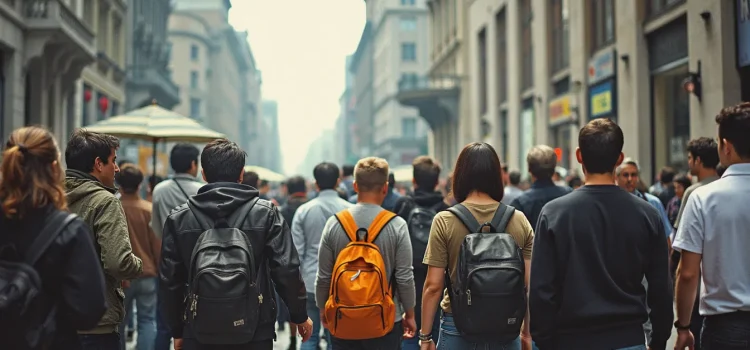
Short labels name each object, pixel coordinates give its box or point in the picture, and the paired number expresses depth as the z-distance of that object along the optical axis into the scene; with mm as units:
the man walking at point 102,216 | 4609
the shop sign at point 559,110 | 24062
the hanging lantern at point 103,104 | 33394
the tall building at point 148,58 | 40500
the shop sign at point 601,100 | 20719
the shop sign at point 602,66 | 20562
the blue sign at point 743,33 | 13797
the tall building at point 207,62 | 80250
